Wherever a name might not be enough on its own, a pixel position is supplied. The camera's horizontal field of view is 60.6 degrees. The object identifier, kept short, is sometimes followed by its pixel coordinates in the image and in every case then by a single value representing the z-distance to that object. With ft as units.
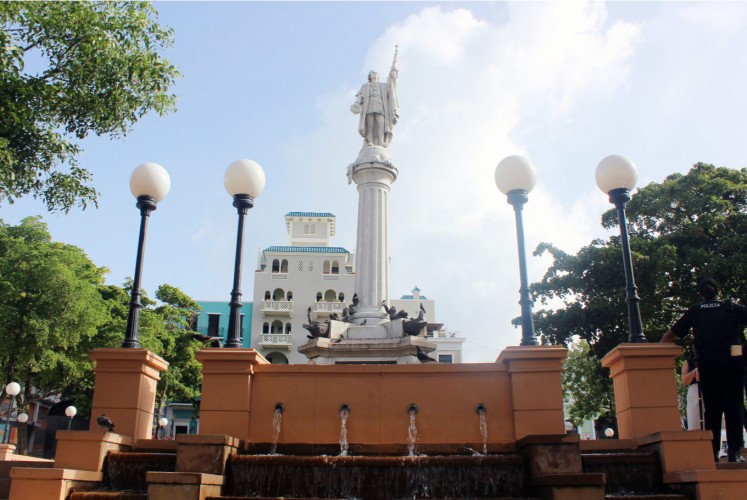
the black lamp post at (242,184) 35.09
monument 48.96
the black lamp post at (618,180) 34.96
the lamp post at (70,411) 92.94
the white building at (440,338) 189.47
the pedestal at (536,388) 30.68
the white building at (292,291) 184.34
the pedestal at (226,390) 31.22
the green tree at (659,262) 81.51
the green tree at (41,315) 96.12
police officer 27.22
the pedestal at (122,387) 31.71
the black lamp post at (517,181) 35.50
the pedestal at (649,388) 30.04
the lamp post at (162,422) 114.64
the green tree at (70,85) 36.99
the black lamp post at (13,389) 77.61
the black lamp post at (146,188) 35.50
